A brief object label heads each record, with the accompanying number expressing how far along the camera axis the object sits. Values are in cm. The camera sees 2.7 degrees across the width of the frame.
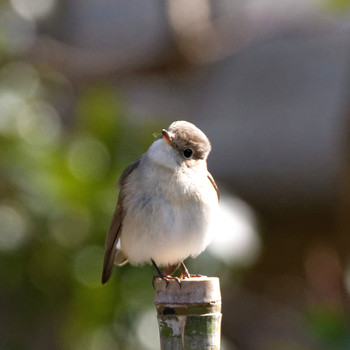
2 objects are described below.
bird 361
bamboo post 348
